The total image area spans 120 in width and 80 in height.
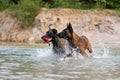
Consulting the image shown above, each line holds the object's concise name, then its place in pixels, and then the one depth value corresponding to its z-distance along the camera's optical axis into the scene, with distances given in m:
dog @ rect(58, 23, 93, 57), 14.08
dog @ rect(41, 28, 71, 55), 14.79
